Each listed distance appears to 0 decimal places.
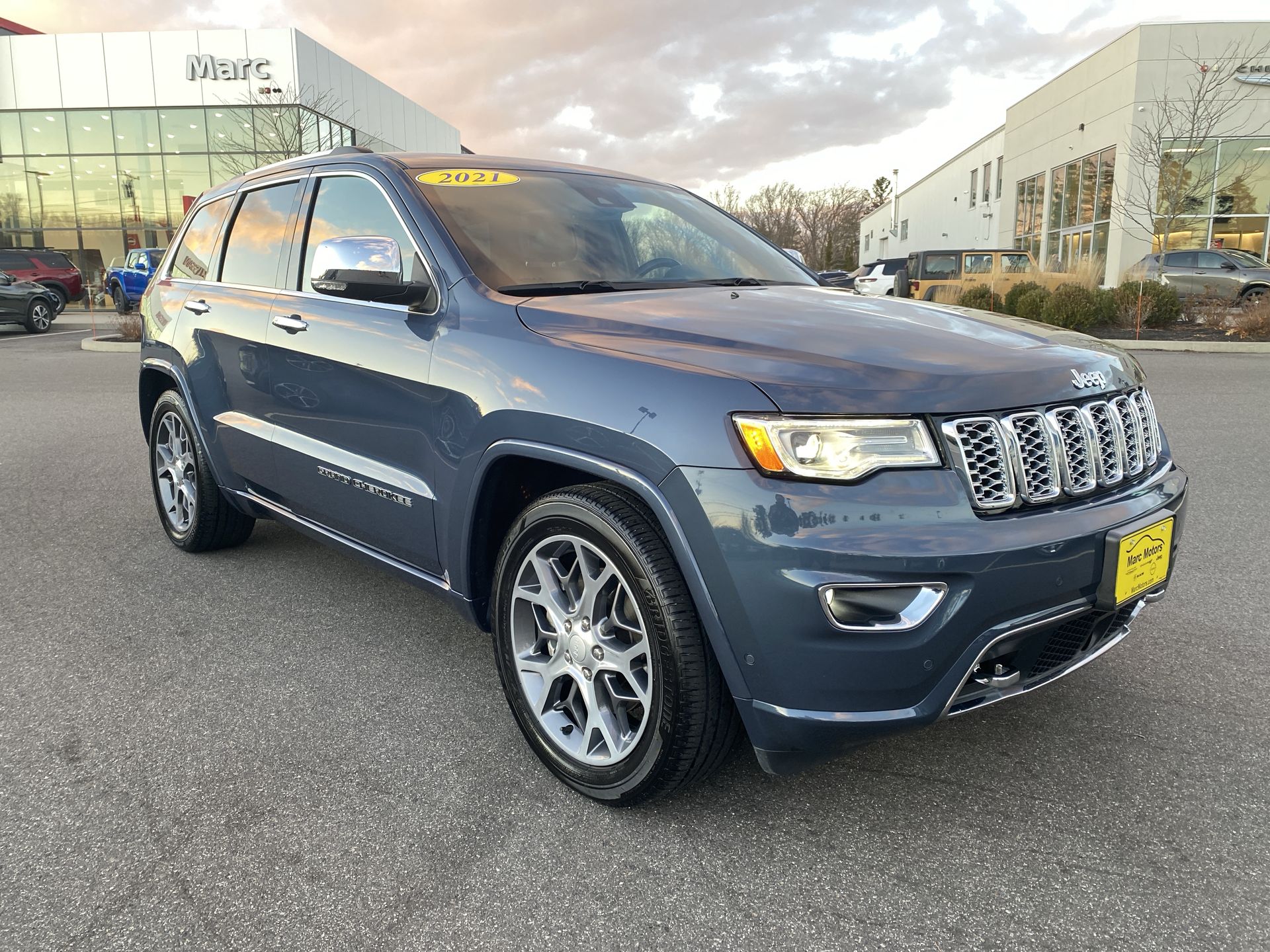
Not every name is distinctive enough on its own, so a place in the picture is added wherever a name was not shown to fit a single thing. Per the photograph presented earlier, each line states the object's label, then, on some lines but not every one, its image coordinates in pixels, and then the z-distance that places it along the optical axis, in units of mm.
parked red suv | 25703
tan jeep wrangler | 20547
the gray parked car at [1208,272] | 20109
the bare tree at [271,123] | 28297
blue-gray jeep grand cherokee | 2051
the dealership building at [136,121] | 30297
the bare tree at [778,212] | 87438
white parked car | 25655
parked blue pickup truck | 24688
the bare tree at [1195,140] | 26047
